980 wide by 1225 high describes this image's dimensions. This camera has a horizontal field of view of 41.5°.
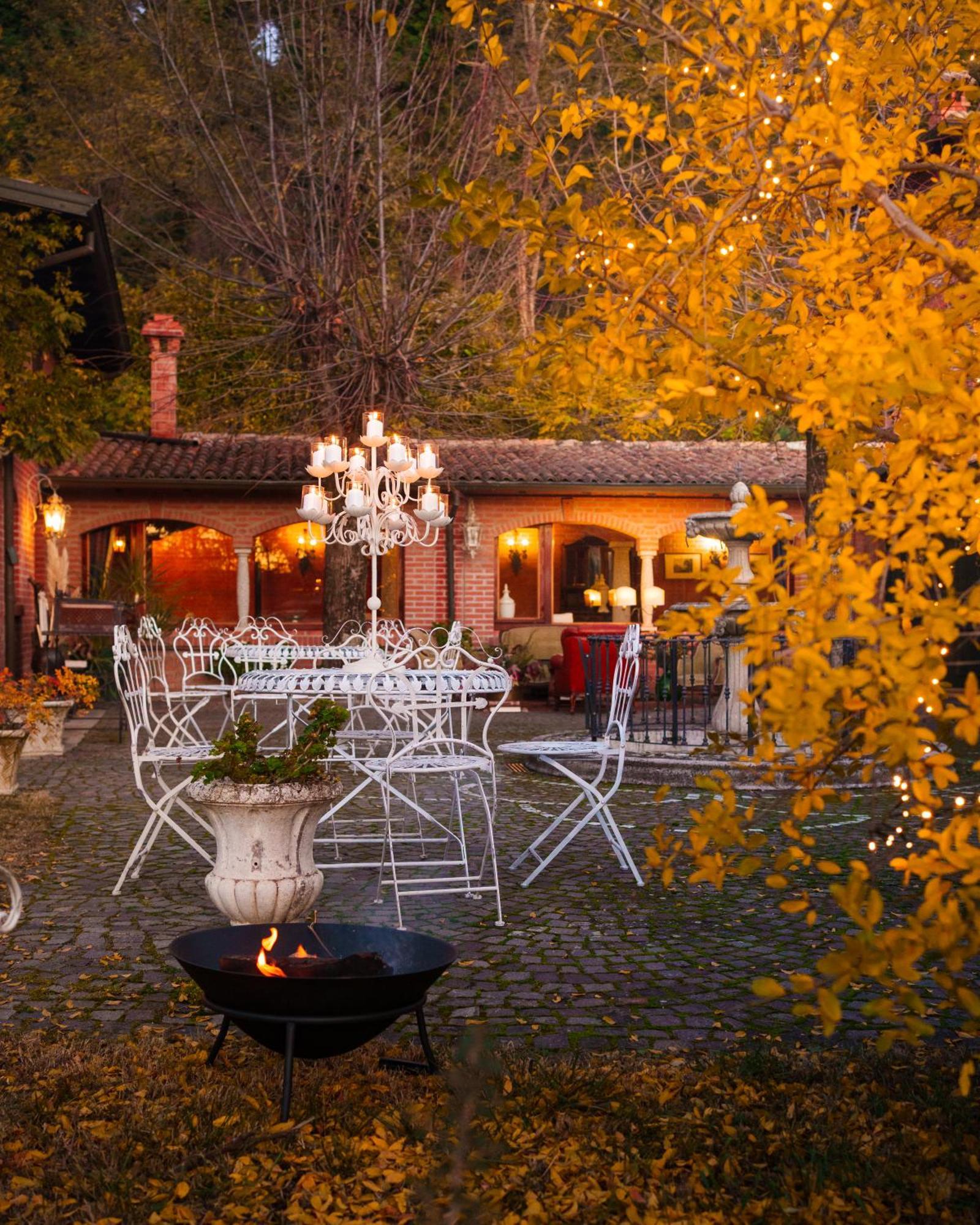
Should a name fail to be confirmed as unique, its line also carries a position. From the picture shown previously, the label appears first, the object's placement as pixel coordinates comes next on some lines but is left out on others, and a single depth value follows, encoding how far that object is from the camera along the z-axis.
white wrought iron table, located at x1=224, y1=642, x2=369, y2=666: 7.19
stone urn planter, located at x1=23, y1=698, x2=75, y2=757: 10.90
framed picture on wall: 22.44
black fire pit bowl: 3.07
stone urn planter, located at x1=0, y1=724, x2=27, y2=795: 8.41
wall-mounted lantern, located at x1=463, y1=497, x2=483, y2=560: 19.75
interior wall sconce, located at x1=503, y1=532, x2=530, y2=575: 21.00
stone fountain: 10.47
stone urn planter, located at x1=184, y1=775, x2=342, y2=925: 4.35
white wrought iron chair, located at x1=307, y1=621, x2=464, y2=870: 5.88
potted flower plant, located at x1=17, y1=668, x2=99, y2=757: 10.84
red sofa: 16.58
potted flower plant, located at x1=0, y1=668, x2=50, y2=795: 8.45
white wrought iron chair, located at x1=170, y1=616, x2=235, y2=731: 7.03
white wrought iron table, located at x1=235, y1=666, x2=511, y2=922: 5.73
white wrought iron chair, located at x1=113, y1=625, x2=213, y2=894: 5.61
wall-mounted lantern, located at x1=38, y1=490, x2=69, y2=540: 15.23
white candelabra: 7.56
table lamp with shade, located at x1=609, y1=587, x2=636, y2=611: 18.22
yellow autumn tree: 2.11
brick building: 19.00
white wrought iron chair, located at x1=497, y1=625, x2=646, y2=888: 5.78
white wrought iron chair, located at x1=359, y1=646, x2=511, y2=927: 5.56
